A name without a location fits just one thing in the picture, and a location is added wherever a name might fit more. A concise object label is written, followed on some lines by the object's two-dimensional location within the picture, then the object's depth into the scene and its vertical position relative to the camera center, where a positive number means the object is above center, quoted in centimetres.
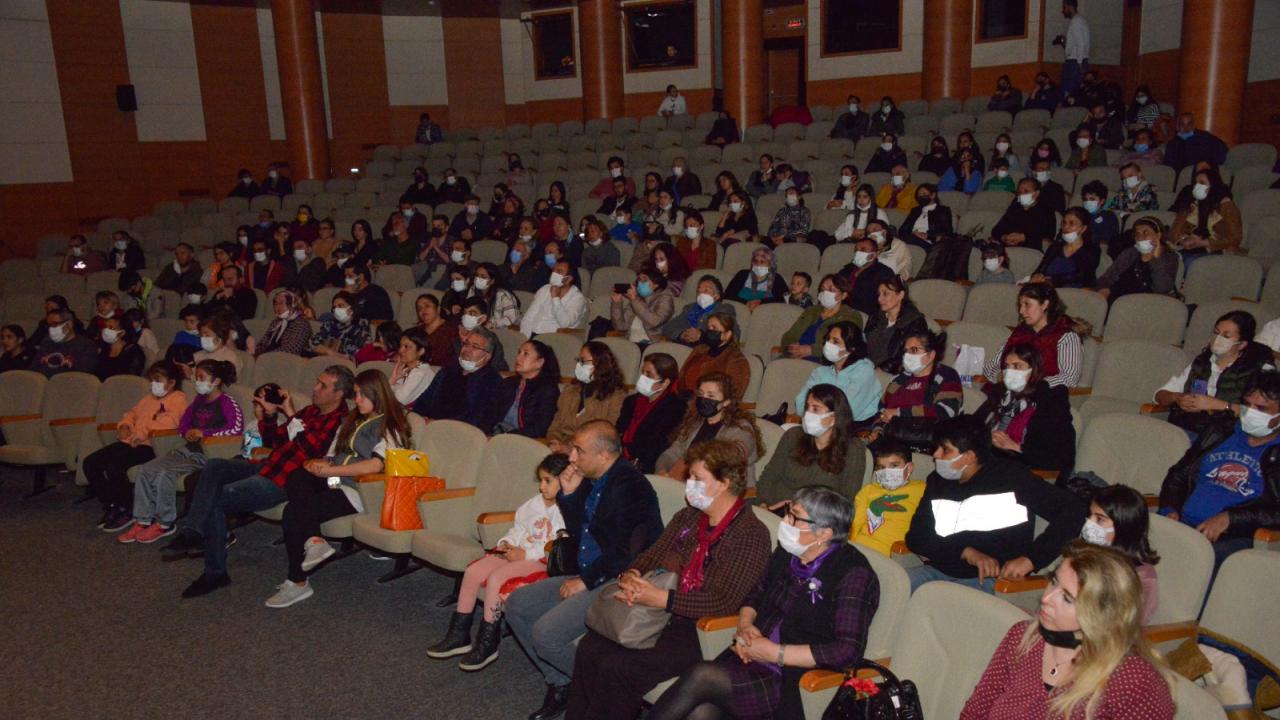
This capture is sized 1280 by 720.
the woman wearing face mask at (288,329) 786 -135
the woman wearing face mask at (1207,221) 701 -68
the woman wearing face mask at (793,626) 314 -155
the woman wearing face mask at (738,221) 927 -74
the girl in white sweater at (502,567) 420 -175
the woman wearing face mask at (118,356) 786 -150
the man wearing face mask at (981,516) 355 -138
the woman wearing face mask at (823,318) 621 -112
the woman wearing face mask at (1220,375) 457 -117
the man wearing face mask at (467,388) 605 -145
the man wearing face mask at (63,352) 787 -146
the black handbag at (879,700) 280 -158
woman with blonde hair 233 -126
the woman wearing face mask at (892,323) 590 -110
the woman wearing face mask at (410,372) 634 -139
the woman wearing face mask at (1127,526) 317 -126
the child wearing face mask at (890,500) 394 -144
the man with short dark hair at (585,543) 382 -156
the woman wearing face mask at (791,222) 912 -75
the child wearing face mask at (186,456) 589 -174
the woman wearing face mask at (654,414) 523 -142
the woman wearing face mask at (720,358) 572 -123
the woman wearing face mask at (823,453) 416 -132
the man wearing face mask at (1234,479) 366 -137
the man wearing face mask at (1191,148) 888 -20
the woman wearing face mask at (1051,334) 513 -105
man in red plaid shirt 533 -171
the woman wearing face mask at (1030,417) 438 -128
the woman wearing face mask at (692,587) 346 -154
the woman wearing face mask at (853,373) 516 -121
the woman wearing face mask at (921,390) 487 -127
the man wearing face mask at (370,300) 844 -122
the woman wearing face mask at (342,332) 780 -138
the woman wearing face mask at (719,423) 459 -131
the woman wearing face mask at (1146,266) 651 -90
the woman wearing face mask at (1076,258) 679 -87
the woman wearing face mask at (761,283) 751 -107
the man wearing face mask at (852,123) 1233 +18
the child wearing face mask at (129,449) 625 -179
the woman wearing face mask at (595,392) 555 -137
